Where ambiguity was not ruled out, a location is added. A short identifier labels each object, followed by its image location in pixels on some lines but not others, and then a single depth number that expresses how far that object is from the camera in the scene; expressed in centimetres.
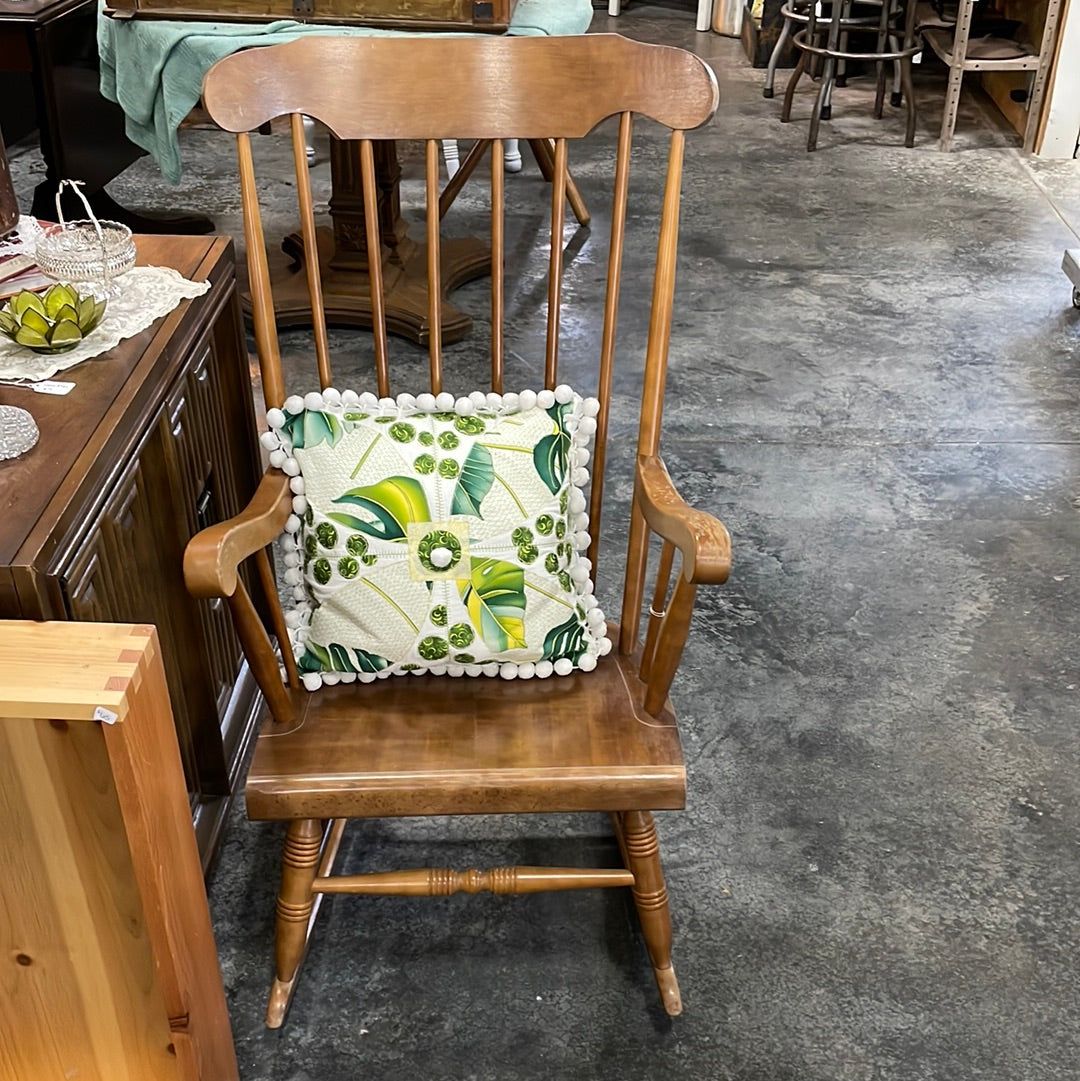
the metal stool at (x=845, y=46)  478
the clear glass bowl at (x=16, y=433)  128
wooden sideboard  120
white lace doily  143
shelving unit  460
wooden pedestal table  327
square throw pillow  146
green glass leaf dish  144
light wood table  101
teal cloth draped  280
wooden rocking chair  136
